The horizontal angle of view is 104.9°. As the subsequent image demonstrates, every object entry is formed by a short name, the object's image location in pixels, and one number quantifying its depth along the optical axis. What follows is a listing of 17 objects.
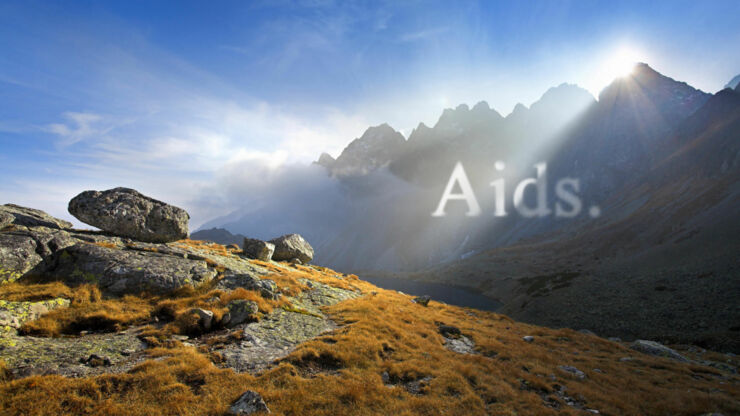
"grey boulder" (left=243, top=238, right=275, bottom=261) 31.96
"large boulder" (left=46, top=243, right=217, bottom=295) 15.38
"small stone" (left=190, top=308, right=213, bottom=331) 13.77
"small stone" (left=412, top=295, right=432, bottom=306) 32.38
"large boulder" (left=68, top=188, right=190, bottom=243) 21.81
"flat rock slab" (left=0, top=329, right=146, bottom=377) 8.80
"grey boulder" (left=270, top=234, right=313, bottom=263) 37.78
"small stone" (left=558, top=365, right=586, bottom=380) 15.87
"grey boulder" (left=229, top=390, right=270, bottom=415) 8.03
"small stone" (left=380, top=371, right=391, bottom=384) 11.80
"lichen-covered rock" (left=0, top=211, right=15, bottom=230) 16.52
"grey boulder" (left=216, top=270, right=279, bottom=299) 18.66
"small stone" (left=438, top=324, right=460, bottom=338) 20.94
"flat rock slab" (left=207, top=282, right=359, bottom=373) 11.25
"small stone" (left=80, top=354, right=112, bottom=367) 9.55
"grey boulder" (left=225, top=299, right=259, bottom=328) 14.84
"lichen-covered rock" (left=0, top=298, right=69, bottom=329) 10.83
